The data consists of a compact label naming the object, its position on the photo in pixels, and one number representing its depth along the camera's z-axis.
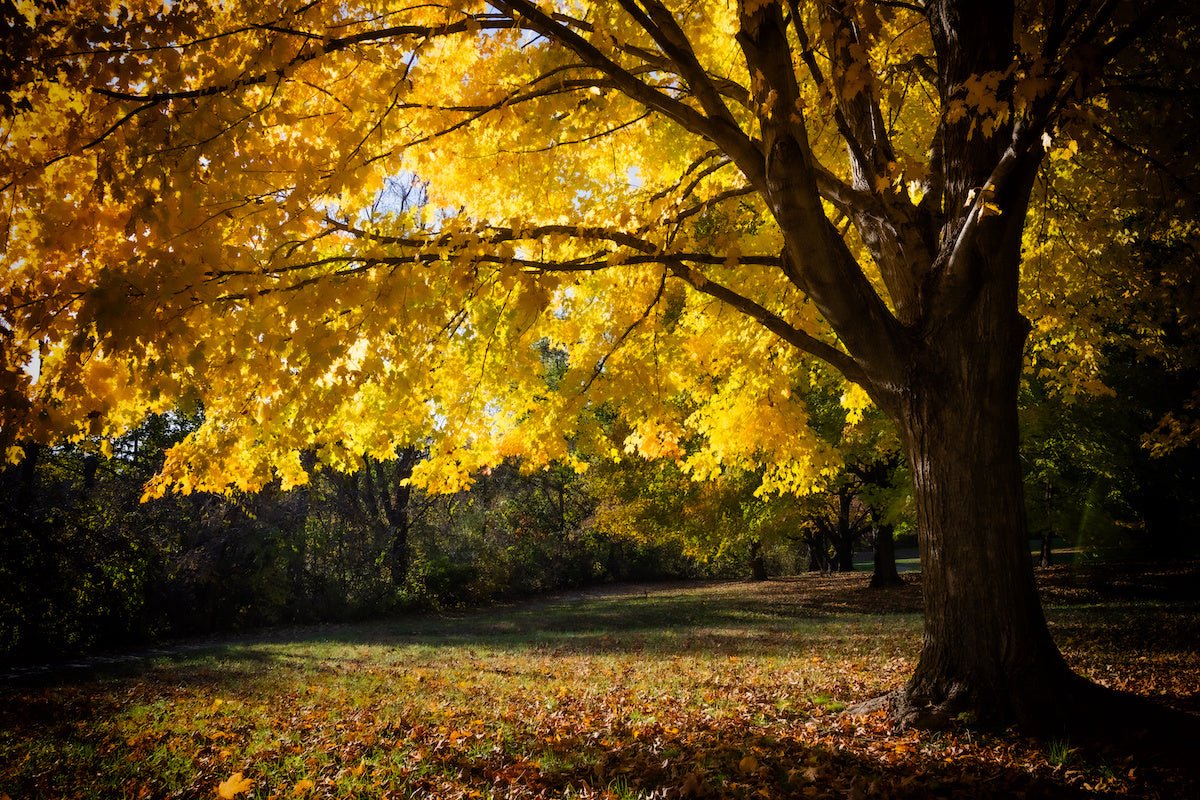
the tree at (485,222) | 3.61
